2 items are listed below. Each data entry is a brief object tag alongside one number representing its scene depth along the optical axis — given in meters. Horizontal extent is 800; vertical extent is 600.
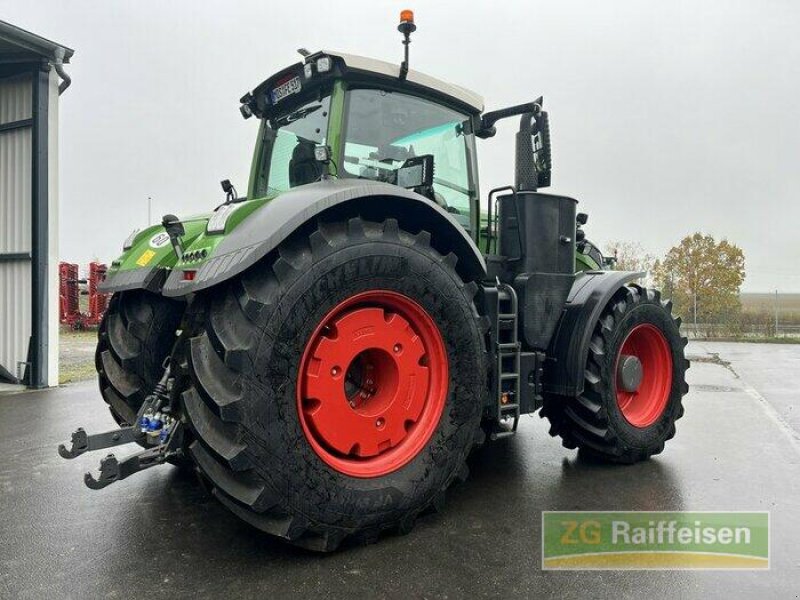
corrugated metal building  7.44
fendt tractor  2.33
